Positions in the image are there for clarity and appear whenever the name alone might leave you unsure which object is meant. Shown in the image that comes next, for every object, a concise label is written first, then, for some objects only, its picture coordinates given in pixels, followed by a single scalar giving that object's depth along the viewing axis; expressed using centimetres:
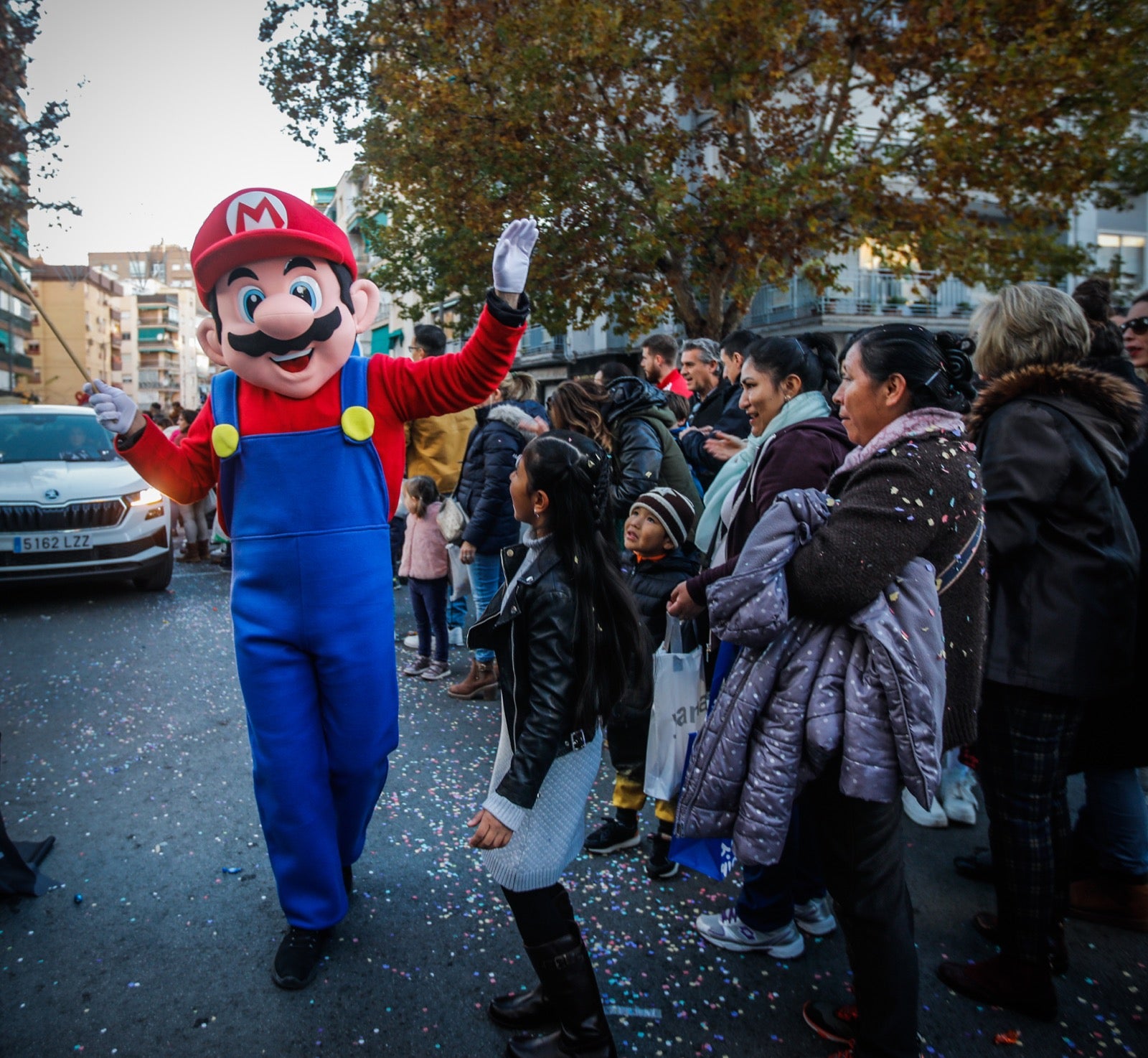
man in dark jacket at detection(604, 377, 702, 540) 438
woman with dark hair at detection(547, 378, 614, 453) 464
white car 764
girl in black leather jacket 223
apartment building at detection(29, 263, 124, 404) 4272
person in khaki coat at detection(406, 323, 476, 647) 601
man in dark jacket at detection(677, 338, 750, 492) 467
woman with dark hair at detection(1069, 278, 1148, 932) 287
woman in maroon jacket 271
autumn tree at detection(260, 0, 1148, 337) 995
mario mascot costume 273
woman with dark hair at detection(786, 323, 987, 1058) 201
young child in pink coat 583
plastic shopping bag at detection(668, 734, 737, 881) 261
